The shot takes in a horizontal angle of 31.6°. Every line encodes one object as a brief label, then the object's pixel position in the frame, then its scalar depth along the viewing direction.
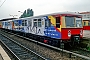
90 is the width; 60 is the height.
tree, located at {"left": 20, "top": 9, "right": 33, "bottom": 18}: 103.81
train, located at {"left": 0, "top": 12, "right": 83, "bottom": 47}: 12.46
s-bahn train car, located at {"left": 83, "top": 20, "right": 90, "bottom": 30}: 34.02
